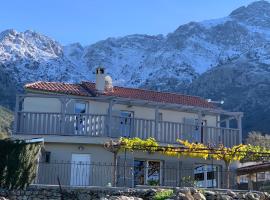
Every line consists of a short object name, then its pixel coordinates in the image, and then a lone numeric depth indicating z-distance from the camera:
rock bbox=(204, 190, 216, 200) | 18.11
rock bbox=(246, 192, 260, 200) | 18.38
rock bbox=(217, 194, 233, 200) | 18.00
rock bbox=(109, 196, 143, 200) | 16.29
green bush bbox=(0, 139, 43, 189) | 20.83
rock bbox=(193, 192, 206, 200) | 17.00
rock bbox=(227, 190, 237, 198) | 18.62
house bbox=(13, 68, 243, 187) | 24.75
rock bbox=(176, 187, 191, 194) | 17.17
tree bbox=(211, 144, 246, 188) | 23.78
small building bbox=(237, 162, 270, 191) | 26.15
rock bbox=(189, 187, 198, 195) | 17.42
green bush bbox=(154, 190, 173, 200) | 18.02
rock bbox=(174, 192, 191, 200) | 16.40
